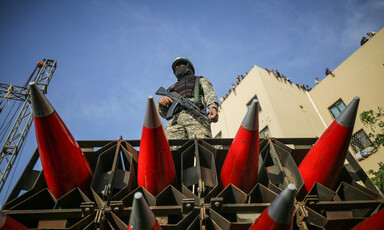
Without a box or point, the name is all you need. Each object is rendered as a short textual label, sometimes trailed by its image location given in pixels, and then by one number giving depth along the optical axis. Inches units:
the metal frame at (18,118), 500.4
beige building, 553.0
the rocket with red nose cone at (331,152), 96.2
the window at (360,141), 537.4
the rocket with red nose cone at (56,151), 84.9
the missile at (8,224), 62.7
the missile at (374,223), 59.9
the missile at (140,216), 60.6
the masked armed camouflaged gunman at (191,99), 170.4
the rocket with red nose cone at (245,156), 97.3
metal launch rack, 84.3
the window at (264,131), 575.2
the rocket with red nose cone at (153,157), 95.6
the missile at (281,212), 63.7
